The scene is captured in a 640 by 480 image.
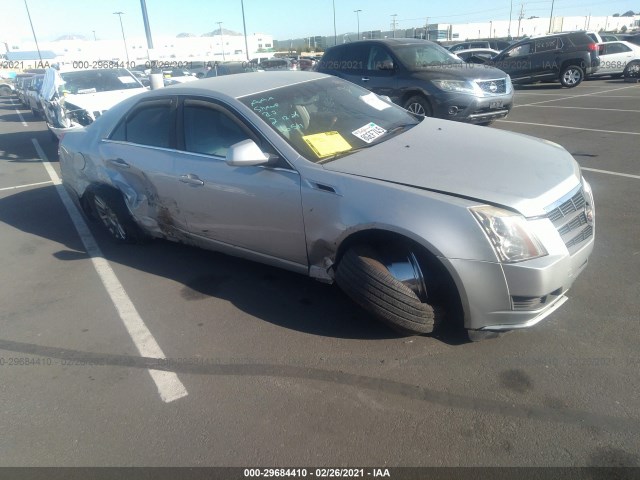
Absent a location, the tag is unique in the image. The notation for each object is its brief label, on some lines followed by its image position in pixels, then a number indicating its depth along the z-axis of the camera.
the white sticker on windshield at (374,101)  4.25
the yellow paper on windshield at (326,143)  3.37
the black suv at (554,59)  15.89
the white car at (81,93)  9.16
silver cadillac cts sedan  2.69
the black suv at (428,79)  8.63
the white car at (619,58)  17.41
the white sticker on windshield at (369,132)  3.67
